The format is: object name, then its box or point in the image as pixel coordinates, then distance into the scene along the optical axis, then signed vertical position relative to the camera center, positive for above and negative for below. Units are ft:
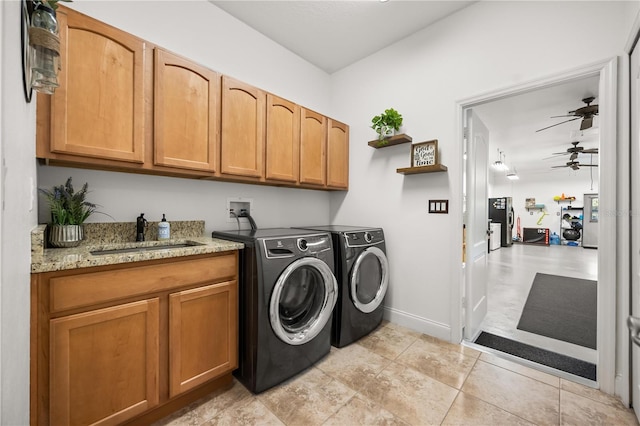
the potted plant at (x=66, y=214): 4.70 -0.06
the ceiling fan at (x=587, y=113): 10.22 +4.03
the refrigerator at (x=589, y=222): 27.58 -0.92
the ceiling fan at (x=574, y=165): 18.53 +3.52
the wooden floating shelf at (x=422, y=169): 7.26 +1.24
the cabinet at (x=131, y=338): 3.49 -2.03
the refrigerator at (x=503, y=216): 28.04 -0.33
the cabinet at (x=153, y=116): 4.42 +1.99
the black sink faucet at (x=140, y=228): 5.79 -0.38
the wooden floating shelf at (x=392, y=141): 7.97 +2.25
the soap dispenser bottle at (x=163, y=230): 6.06 -0.44
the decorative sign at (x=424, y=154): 7.55 +1.75
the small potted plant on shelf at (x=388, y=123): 8.27 +2.85
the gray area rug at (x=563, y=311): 8.07 -3.68
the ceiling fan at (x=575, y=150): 15.12 +3.71
